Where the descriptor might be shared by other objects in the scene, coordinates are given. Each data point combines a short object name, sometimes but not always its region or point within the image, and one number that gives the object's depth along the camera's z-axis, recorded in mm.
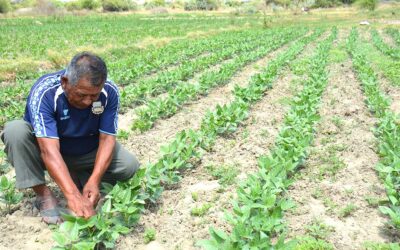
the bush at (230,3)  95588
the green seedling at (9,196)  3530
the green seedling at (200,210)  3619
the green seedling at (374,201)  3717
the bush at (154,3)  81094
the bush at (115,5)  70438
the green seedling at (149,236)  3224
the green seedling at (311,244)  3031
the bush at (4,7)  51875
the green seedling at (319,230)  3269
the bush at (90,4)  76125
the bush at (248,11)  56231
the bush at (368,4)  52500
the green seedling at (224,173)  4242
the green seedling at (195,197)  3890
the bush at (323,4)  68562
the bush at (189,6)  77875
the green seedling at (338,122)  6141
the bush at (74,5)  73188
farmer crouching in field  3043
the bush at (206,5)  79125
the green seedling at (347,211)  3617
